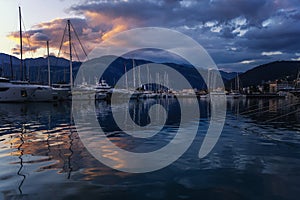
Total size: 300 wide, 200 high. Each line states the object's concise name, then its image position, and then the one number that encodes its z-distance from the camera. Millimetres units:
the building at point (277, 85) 173500
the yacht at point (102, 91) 71875
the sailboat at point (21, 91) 54188
